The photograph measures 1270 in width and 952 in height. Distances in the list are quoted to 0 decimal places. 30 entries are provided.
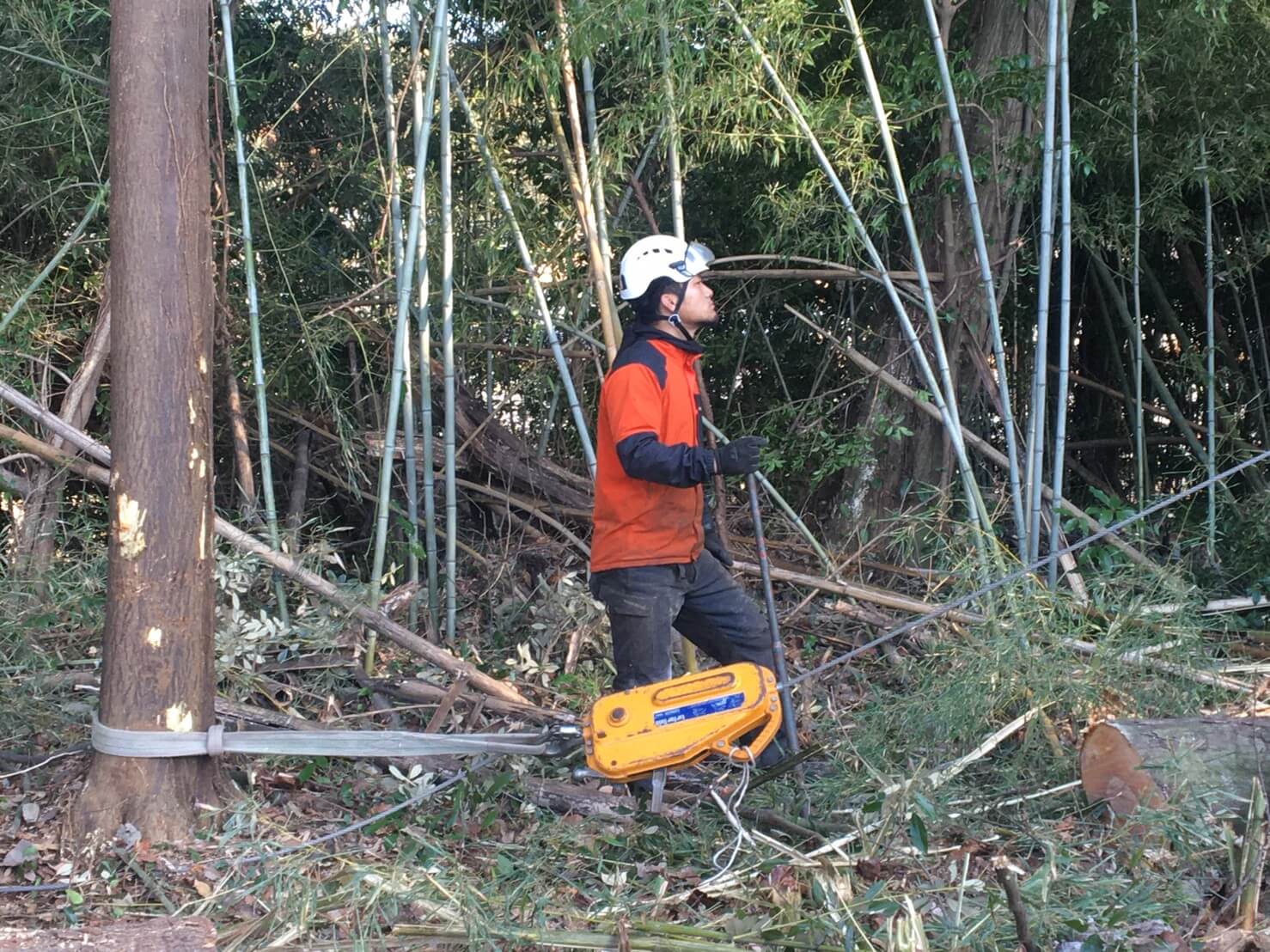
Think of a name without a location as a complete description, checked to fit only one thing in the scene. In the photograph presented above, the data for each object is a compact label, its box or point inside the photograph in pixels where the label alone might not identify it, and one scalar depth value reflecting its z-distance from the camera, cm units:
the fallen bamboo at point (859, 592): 456
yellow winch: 301
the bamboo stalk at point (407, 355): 411
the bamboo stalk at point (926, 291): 404
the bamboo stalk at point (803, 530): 471
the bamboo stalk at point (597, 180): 420
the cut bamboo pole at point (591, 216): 412
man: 337
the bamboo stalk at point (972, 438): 471
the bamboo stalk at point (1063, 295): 411
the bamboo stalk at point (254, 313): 417
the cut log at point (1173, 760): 308
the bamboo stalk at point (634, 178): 421
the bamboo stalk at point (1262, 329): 607
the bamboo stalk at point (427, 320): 400
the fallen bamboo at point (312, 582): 406
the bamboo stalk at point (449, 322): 420
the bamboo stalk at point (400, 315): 418
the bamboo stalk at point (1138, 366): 483
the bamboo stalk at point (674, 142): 397
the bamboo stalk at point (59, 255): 436
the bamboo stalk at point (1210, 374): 509
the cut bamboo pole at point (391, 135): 429
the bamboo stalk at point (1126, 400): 606
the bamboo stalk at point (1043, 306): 405
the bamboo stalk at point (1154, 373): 578
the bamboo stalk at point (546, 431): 523
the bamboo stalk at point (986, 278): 409
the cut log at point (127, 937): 257
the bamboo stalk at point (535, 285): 432
